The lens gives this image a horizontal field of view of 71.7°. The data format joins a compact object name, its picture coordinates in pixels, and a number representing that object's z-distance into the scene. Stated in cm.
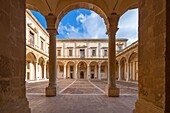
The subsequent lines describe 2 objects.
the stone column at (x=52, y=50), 732
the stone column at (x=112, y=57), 721
